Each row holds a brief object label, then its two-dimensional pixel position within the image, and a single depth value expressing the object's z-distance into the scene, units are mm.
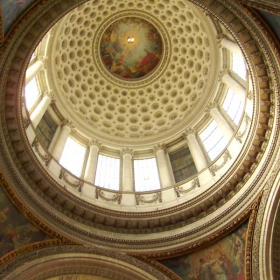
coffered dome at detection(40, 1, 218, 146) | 27578
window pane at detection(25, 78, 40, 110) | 21922
